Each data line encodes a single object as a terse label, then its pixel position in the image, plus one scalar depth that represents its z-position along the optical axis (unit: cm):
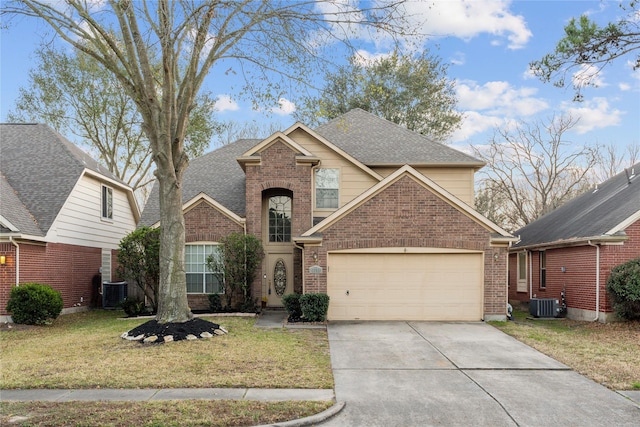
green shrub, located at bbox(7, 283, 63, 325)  1393
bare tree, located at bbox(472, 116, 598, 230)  3166
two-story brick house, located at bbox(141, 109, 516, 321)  1471
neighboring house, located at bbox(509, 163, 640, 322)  1438
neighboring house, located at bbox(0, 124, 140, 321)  1473
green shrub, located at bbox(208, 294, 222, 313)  1625
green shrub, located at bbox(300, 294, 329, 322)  1408
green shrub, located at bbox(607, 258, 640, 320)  1330
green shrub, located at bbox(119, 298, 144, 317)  1596
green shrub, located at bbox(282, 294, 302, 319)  1472
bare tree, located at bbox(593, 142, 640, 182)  3298
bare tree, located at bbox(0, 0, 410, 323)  1147
